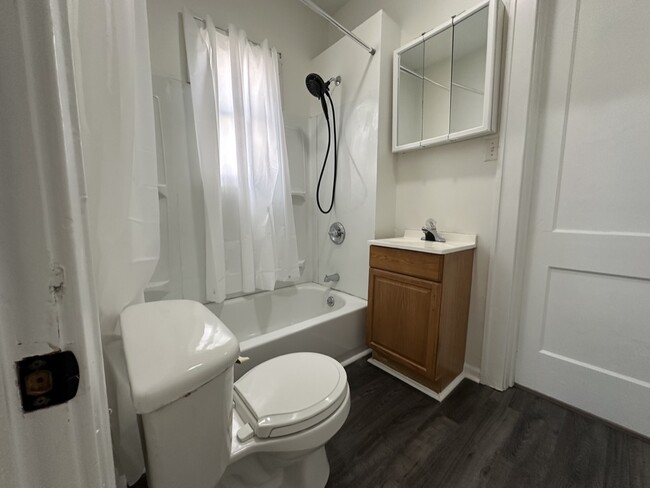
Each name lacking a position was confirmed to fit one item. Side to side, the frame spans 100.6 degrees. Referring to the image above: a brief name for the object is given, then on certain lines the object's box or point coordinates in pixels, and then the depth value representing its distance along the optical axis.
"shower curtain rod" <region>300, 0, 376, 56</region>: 1.36
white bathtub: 1.37
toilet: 0.55
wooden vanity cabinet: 1.34
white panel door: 1.11
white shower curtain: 0.71
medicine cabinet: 1.32
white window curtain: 1.55
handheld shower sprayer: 1.77
